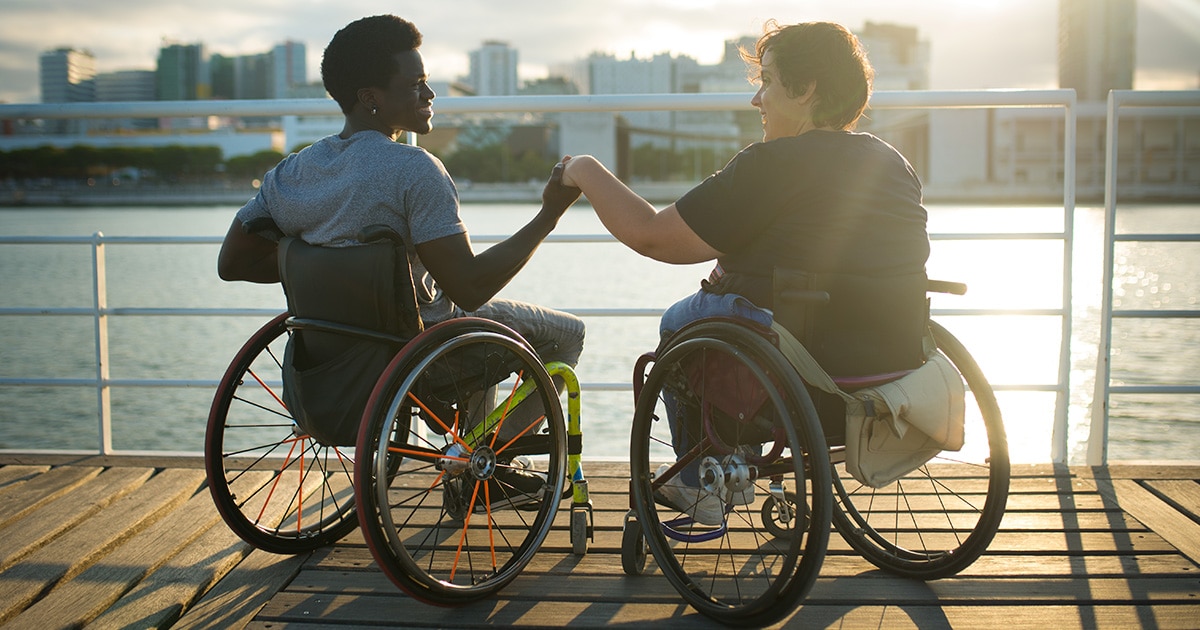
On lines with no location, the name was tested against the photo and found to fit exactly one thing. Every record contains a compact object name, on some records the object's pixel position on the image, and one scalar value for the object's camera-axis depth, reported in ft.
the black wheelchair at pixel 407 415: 4.99
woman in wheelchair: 4.88
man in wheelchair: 5.26
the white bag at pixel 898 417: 4.81
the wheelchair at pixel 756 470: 4.58
